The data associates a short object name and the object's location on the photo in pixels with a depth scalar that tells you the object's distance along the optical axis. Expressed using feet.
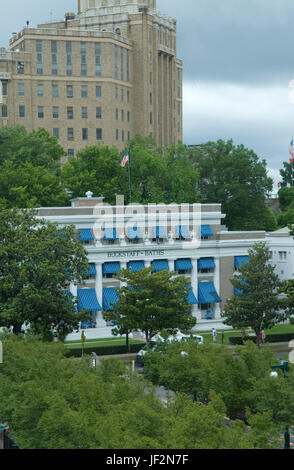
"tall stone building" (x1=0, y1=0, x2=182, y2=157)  449.06
